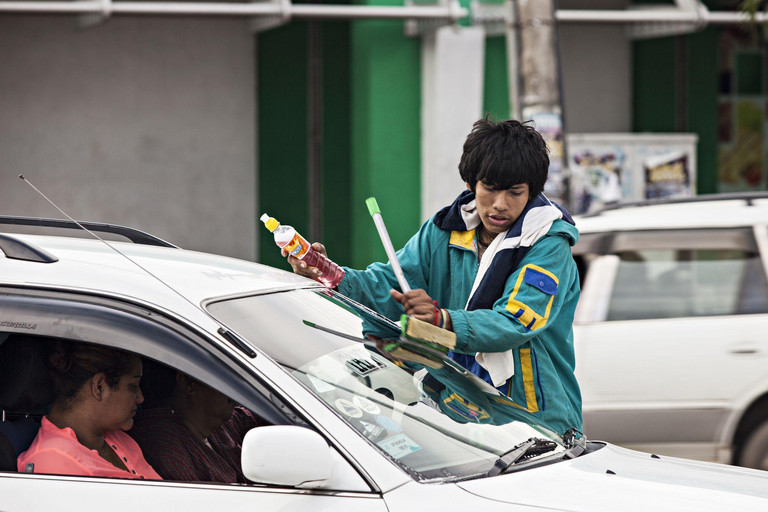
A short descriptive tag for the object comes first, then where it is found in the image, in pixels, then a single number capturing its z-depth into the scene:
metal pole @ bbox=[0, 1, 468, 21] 19.83
